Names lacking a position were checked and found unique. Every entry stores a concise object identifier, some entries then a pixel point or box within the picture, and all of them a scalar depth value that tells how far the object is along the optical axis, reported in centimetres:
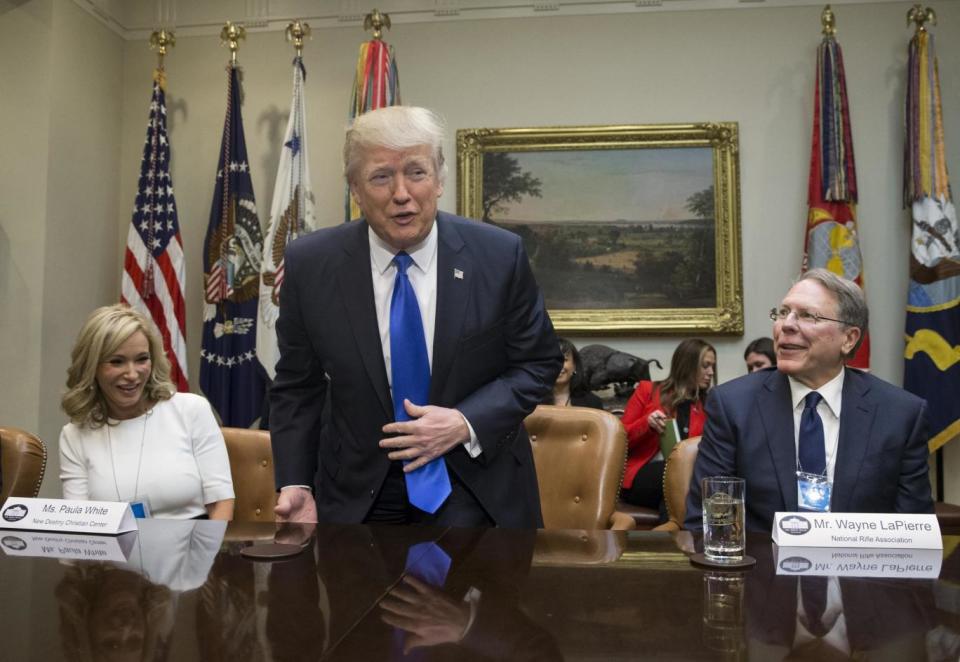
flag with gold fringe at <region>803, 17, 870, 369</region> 588
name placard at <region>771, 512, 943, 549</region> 167
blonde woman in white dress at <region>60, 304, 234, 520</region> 288
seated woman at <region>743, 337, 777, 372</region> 548
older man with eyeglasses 232
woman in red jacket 524
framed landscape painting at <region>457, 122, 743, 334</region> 627
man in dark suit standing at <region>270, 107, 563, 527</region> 215
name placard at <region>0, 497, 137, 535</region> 184
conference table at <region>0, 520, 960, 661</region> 109
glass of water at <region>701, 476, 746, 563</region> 160
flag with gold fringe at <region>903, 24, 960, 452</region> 575
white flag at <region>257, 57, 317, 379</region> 601
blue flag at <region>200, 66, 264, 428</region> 614
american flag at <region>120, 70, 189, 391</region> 613
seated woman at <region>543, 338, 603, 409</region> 554
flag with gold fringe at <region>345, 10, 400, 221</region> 598
